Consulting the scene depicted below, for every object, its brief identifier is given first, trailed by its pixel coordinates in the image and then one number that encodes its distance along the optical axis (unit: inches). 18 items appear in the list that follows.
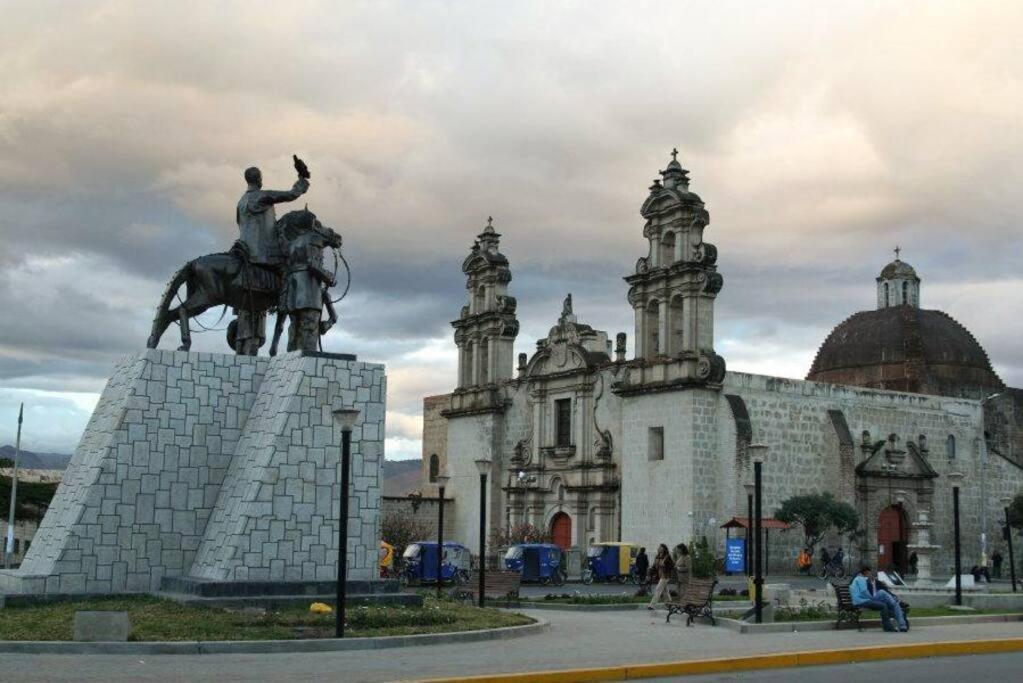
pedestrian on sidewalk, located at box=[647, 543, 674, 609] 957.2
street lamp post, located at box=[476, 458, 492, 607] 932.6
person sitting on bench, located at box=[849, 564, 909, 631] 764.0
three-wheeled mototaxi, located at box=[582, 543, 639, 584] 1631.4
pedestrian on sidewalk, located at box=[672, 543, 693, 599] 1002.5
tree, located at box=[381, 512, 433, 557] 1971.0
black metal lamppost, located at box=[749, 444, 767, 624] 772.0
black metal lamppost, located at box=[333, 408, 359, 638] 667.4
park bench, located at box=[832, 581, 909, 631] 775.1
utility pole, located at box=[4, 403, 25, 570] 1564.7
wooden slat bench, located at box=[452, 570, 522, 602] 983.0
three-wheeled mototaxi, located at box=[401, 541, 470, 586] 1487.5
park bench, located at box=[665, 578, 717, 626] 816.3
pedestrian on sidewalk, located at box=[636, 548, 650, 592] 1425.9
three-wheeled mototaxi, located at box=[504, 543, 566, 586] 1598.2
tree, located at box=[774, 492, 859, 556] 1654.8
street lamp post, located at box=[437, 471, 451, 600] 1042.6
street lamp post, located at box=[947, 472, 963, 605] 959.0
